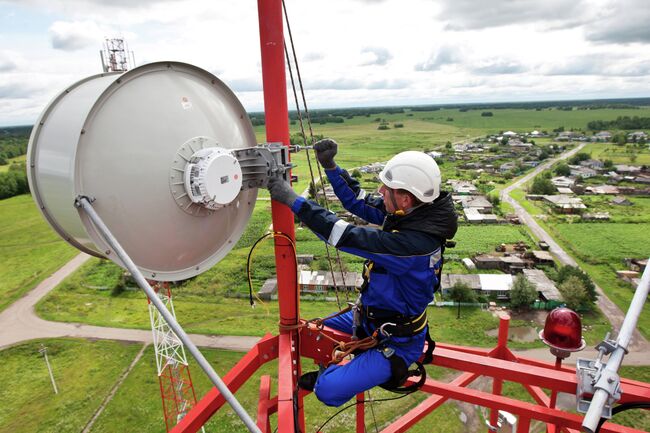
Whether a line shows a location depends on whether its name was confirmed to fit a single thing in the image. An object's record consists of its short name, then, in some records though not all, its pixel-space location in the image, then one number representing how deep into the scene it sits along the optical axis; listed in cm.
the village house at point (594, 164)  7096
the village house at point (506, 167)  7194
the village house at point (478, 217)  4484
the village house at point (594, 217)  4467
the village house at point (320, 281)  2905
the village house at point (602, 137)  10982
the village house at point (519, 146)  9581
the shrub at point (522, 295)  2664
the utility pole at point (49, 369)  2030
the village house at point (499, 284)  2764
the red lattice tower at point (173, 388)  1611
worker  350
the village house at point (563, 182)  5953
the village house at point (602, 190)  5584
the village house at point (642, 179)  6130
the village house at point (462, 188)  5643
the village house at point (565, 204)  4776
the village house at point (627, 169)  6588
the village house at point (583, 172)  6625
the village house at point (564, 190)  5606
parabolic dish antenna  304
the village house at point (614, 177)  6358
